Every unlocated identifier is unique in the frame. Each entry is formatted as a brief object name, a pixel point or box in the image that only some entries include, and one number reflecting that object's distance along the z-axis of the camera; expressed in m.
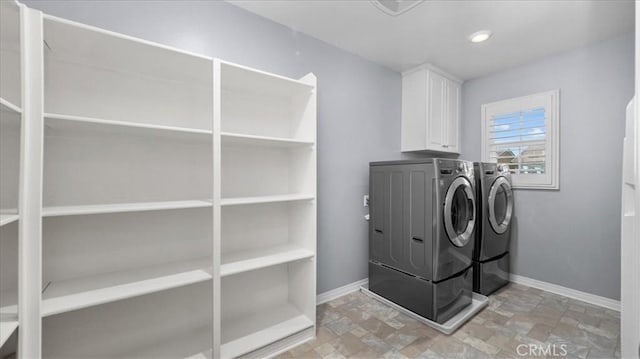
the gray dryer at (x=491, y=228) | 2.36
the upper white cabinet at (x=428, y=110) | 2.71
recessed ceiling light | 2.07
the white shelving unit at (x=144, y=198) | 1.05
